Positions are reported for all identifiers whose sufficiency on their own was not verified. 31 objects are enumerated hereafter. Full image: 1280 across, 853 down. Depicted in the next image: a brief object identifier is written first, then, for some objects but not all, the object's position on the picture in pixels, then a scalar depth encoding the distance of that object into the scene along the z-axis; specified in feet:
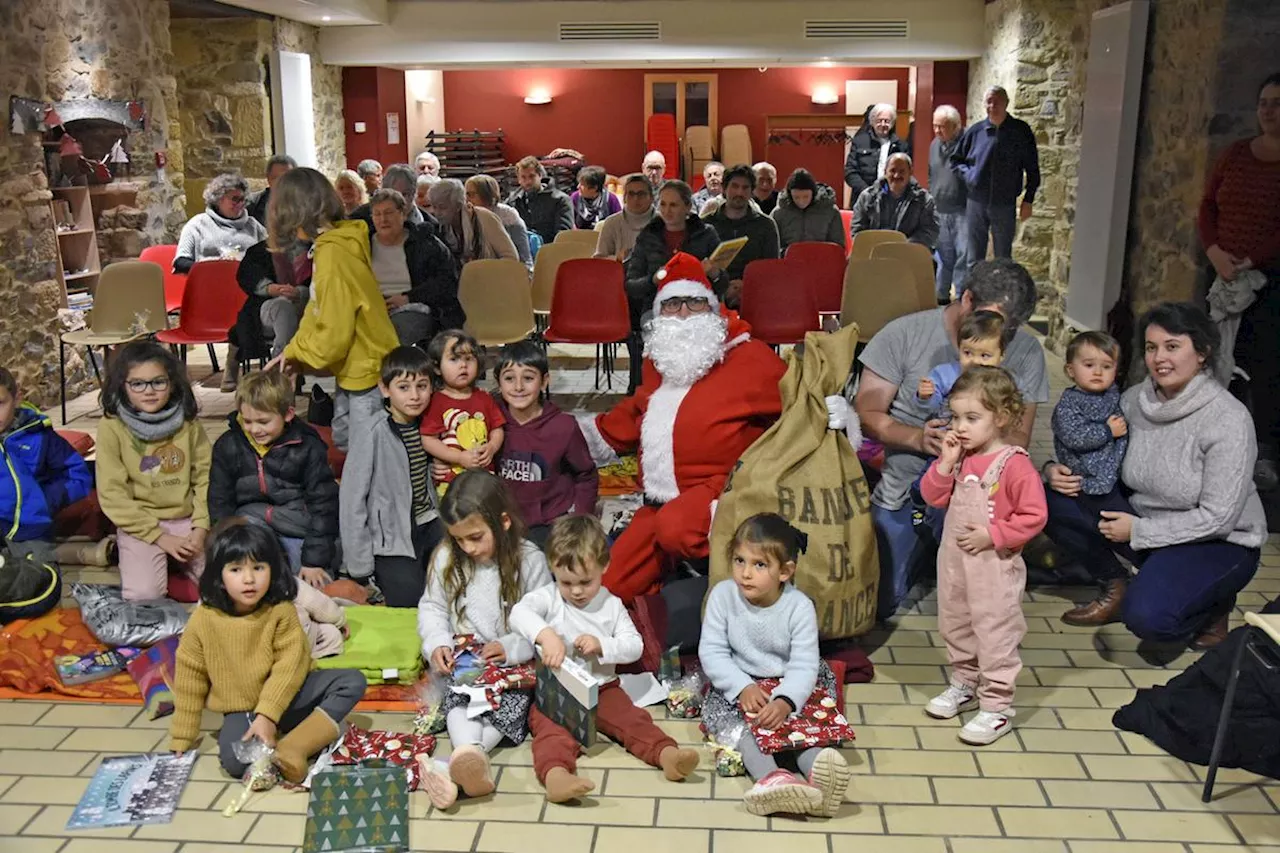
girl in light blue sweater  10.77
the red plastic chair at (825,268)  26.08
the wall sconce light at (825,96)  53.97
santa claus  13.10
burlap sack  12.04
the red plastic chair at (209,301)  24.18
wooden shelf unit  27.53
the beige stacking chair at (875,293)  23.08
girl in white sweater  11.38
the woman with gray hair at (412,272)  19.89
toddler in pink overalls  11.30
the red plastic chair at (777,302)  23.79
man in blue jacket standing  30.25
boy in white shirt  10.85
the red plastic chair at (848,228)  31.96
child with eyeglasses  14.05
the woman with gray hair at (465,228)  25.29
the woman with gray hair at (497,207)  27.48
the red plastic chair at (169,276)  27.12
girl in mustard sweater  10.61
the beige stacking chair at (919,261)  24.06
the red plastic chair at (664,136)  53.42
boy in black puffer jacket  13.89
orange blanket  12.41
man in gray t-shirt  13.96
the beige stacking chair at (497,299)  24.04
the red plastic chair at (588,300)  23.83
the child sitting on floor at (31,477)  14.48
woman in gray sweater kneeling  12.81
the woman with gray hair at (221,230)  26.32
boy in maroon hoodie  14.08
